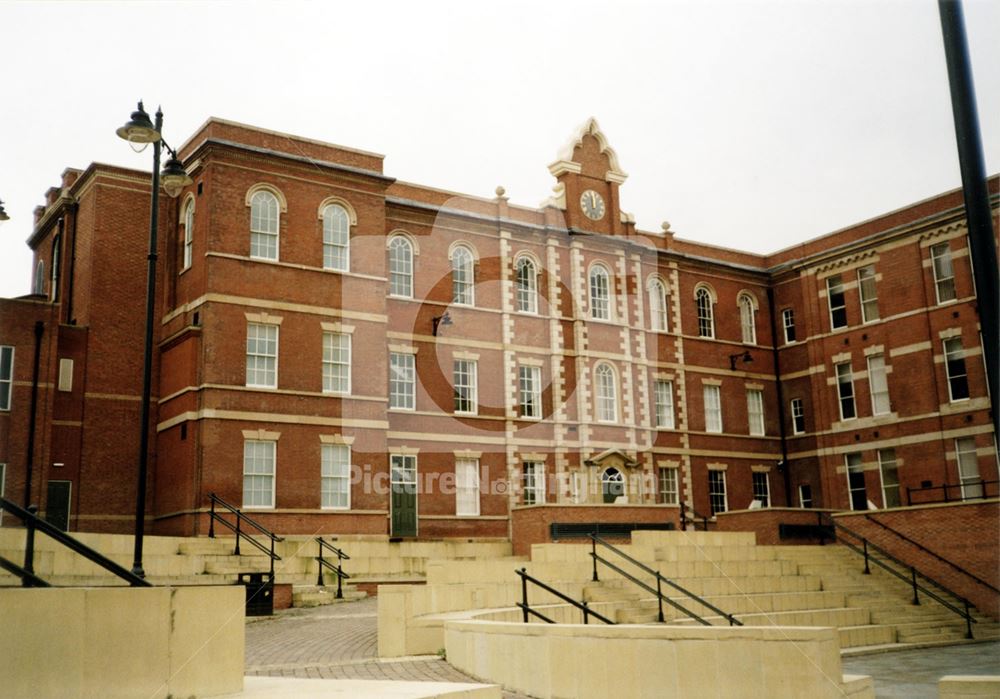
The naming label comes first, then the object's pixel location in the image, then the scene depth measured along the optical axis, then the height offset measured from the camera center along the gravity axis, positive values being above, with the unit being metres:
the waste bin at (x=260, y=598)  20.16 -1.27
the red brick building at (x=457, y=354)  28.62 +5.98
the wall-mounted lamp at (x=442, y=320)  33.34 +7.13
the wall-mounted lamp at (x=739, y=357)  41.69 +6.95
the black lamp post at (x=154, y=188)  13.62 +5.58
